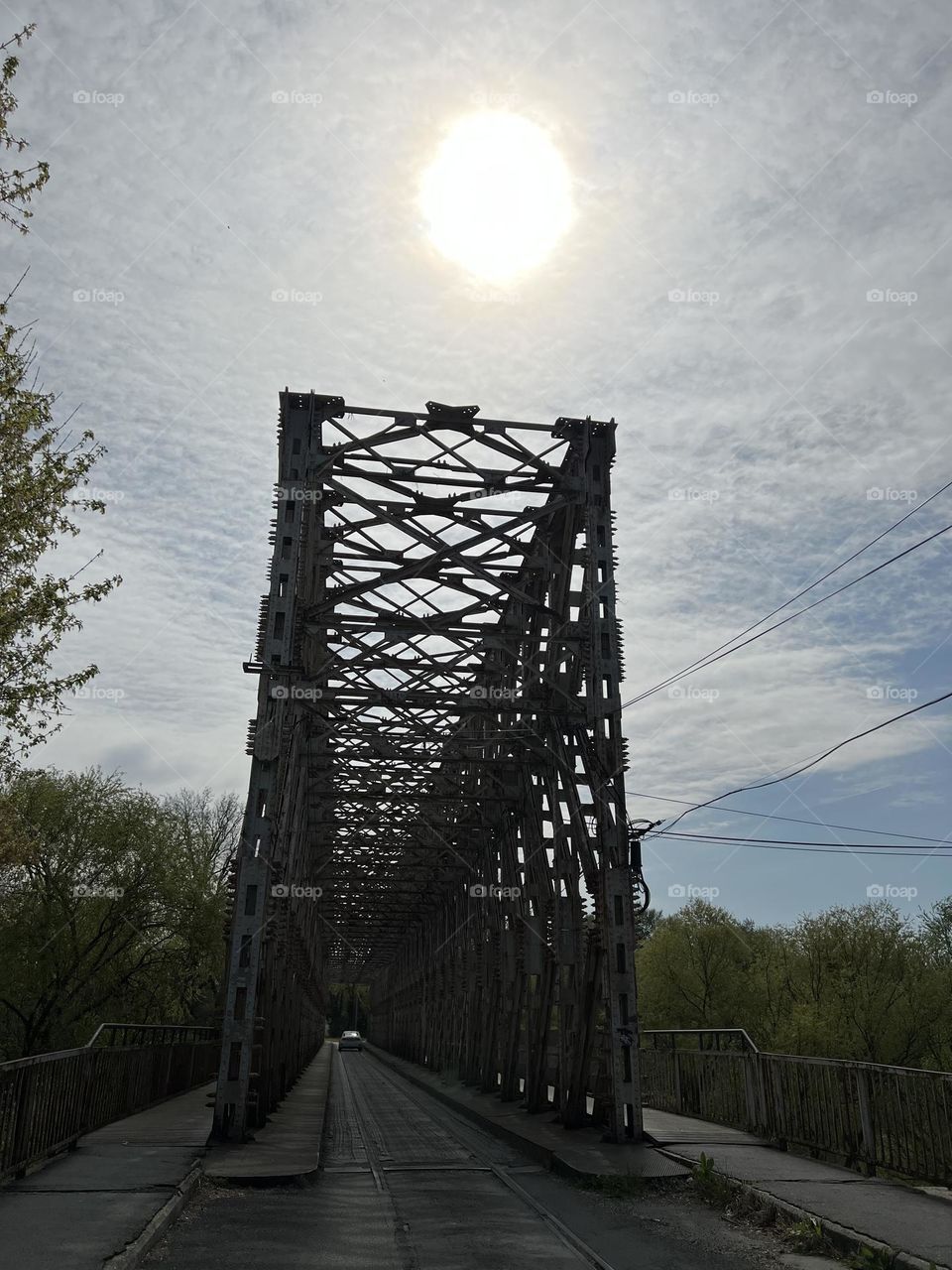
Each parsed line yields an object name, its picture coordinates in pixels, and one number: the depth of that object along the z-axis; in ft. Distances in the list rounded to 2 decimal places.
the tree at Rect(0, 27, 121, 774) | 32.27
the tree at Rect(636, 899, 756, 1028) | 146.20
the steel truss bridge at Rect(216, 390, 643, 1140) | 46.80
